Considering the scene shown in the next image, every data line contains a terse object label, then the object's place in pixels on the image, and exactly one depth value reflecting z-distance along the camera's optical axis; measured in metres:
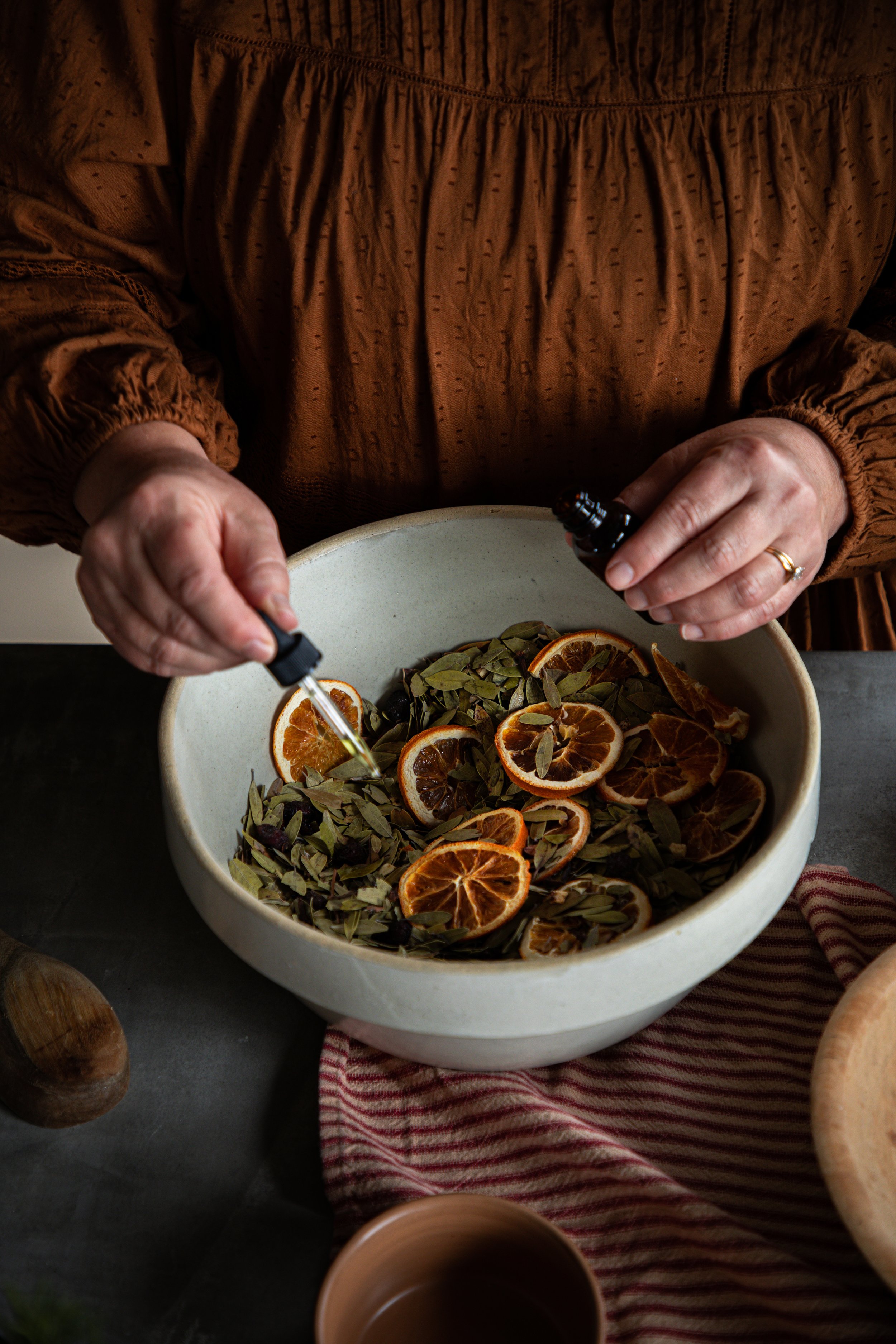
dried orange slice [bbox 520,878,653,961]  0.80
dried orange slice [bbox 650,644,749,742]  0.96
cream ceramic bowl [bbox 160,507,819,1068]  0.67
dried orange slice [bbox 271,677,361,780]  1.02
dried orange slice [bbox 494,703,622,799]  0.96
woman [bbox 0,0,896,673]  0.95
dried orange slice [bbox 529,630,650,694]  1.08
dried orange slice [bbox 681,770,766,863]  0.86
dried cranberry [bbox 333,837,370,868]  0.93
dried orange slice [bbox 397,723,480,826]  0.98
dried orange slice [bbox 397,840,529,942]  0.85
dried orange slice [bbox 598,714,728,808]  0.94
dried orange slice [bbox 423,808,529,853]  0.91
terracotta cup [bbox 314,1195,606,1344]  0.62
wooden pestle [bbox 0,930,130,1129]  0.80
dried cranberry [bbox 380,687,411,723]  1.08
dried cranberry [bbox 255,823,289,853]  0.93
